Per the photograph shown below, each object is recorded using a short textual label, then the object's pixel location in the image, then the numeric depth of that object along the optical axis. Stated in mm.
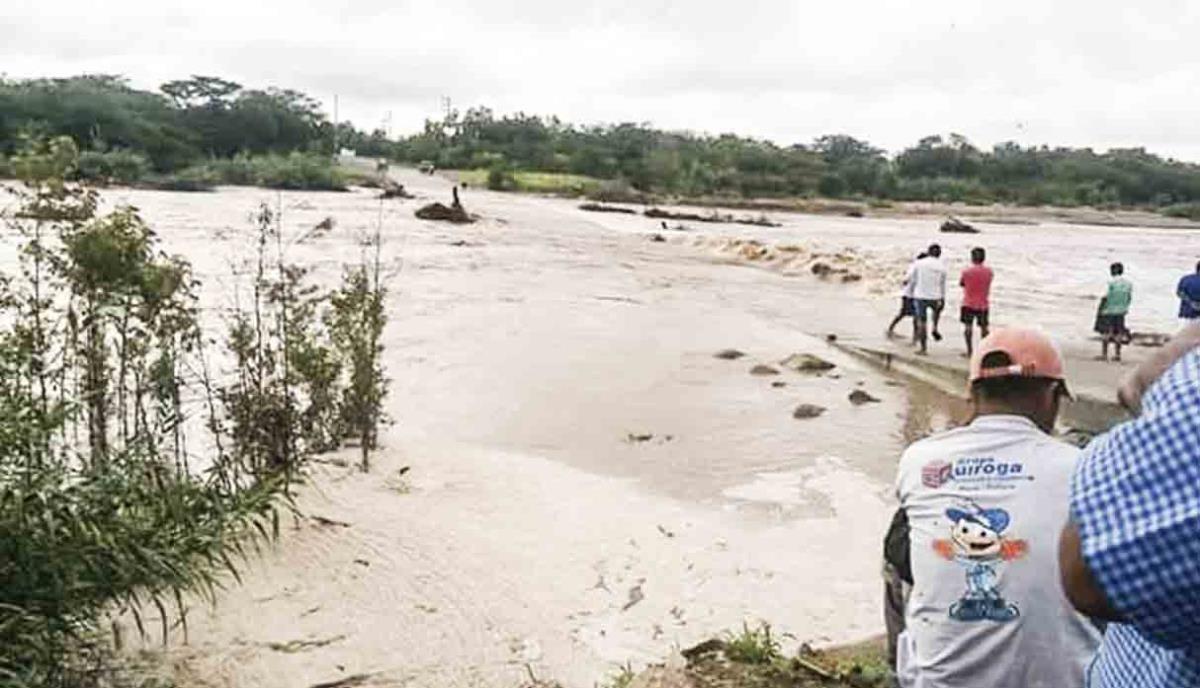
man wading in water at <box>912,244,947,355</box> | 17312
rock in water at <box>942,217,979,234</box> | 56281
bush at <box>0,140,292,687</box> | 5031
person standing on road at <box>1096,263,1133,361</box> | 16656
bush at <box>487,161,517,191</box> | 79312
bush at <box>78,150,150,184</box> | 53334
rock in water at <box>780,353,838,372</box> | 16391
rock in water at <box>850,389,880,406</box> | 14180
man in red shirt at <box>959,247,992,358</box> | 16359
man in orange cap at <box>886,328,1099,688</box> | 2809
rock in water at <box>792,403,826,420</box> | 13430
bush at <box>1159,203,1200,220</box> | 83625
